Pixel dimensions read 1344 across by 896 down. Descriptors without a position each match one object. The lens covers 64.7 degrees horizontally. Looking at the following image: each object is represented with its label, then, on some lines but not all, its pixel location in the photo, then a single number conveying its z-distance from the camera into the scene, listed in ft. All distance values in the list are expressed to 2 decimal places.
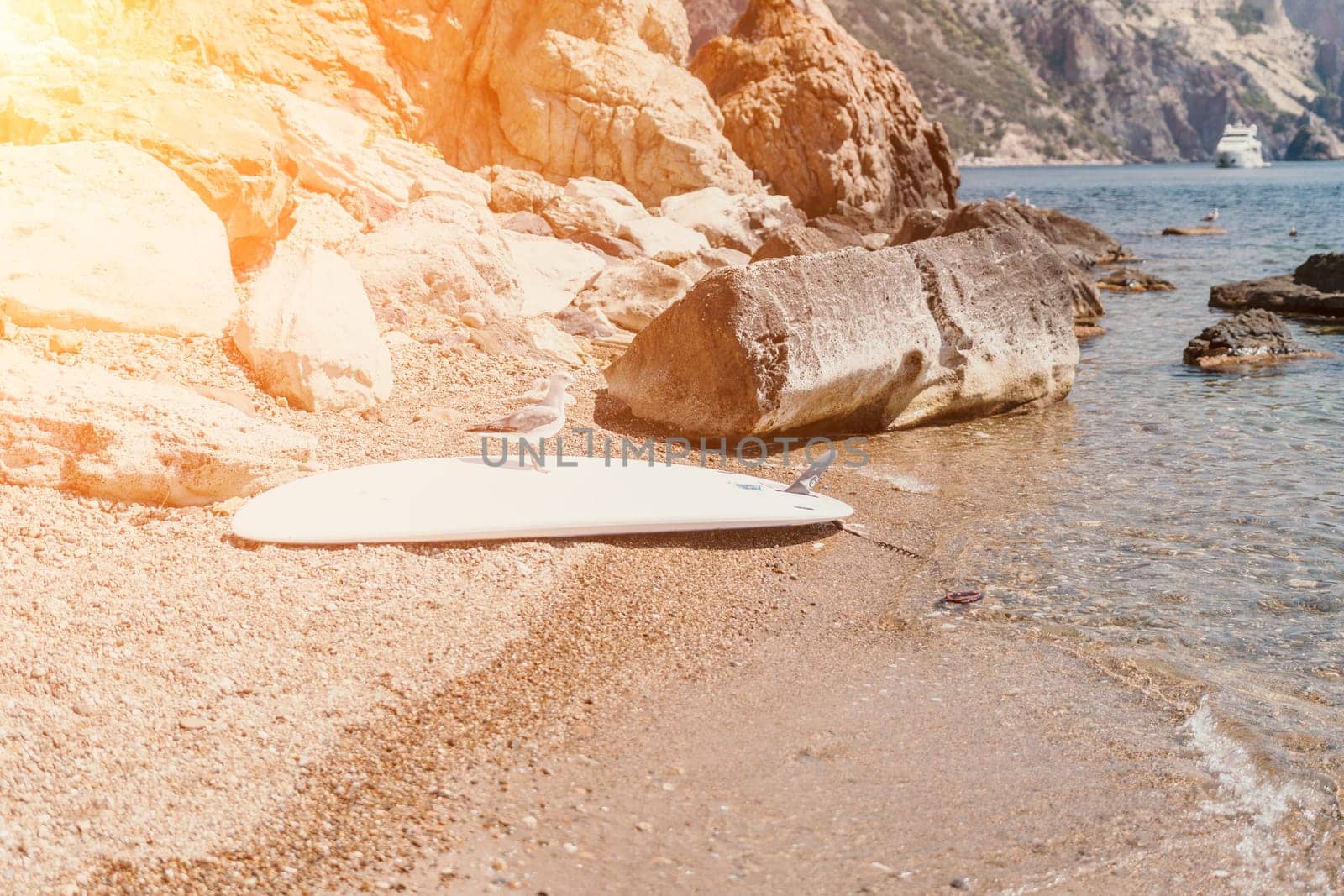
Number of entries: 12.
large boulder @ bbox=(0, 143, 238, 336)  22.88
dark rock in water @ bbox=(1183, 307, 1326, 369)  41.91
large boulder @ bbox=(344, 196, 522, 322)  31.22
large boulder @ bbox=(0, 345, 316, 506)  17.52
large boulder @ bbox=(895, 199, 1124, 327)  53.83
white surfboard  17.19
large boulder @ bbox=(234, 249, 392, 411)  23.32
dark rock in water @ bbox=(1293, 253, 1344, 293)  59.52
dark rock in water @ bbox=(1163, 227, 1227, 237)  107.45
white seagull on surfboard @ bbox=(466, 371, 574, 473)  20.89
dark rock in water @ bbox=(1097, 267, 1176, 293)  66.87
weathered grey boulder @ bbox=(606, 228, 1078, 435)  25.75
